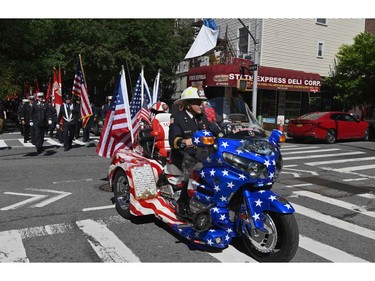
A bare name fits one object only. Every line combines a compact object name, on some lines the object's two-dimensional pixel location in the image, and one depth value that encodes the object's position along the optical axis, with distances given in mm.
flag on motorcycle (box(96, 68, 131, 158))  7875
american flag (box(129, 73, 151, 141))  8484
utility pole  18778
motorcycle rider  4840
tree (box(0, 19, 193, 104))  24562
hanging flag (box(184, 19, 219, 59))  19734
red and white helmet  7172
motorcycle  4070
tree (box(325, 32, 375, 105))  24156
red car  17406
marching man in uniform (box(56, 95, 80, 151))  14055
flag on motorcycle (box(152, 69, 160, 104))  11467
